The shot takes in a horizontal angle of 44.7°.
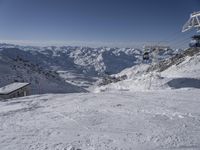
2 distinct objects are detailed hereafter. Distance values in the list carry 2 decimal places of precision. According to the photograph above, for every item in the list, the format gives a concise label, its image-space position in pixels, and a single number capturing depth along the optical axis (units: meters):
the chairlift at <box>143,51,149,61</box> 41.66
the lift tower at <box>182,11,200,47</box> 27.70
